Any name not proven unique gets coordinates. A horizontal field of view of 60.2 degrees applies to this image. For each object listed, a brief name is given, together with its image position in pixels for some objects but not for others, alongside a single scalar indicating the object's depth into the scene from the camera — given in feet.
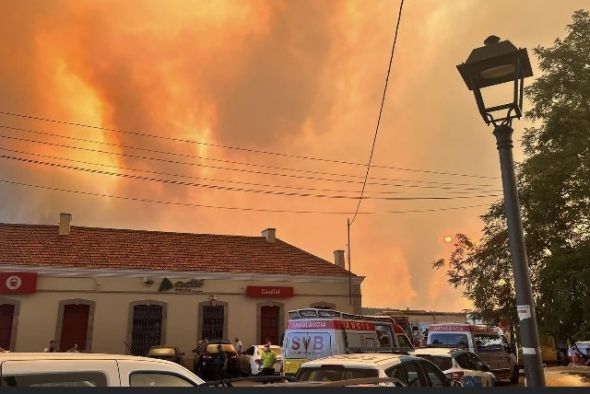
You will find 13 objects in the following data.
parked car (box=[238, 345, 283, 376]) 79.82
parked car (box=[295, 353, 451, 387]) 25.90
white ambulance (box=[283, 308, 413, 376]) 50.47
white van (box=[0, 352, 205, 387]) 10.94
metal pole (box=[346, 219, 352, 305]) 108.27
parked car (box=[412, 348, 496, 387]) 45.52
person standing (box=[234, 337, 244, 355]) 89.28
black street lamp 17.37
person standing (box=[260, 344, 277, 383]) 65.46
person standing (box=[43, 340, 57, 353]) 75.97
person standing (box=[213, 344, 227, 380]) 73.30
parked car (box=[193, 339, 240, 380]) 75.05
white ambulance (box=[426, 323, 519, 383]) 69.36
